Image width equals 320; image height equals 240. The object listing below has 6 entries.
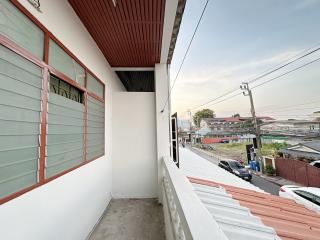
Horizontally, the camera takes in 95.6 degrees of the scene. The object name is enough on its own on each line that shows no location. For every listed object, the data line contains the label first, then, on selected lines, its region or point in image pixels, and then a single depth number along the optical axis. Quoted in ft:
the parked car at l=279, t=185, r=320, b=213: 11.91
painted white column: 10.71
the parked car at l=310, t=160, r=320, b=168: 24.44
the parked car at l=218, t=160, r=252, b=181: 27.02
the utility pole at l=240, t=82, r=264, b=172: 31.81
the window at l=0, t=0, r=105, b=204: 3.02
